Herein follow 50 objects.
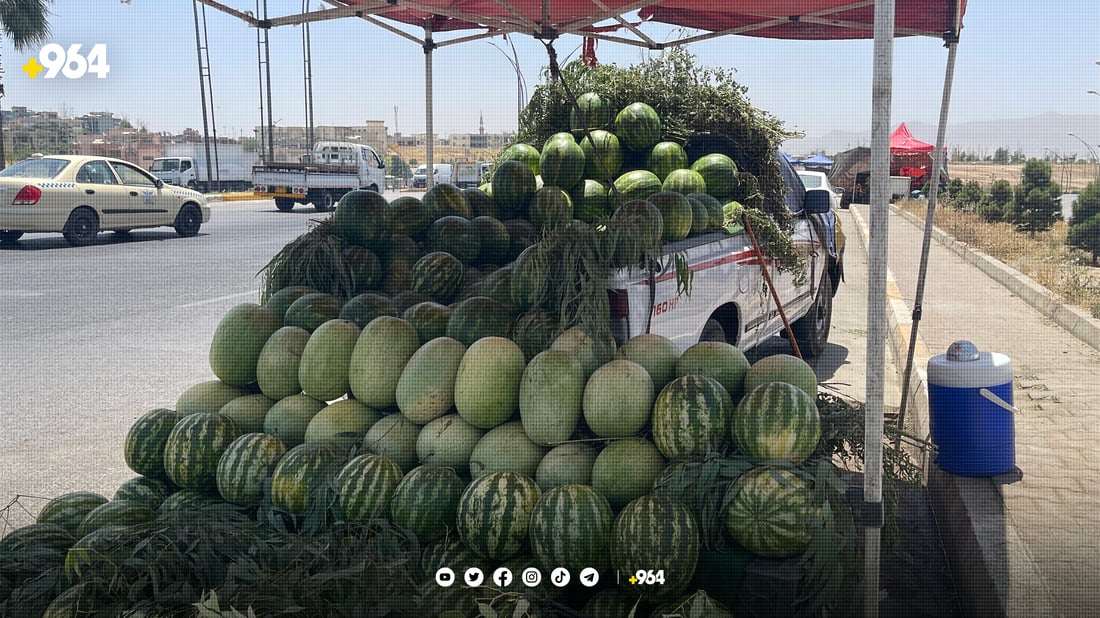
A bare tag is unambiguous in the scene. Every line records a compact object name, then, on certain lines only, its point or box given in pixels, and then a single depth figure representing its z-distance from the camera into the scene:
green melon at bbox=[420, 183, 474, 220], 5.05
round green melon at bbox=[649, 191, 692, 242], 4.55
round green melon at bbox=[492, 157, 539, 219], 5.27
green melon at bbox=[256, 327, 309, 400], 3.63
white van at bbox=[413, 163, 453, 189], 43.07
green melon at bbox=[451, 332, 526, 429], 3.21
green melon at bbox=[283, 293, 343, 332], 3.90
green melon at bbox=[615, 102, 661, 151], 6.01
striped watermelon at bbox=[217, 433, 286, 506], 3.11
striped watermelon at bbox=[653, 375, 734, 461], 2.93
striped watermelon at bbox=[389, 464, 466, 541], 2.85
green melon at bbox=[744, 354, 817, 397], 3.20
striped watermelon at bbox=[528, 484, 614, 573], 2.66
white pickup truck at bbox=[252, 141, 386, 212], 26.20
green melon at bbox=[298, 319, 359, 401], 3.52
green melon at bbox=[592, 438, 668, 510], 2.92
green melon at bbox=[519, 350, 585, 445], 3.11
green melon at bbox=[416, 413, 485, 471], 3.18
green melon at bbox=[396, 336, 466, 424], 3.31
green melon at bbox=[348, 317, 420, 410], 3.46
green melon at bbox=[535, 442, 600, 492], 3.02
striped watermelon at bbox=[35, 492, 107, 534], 3.07
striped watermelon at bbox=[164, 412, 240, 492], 3.25
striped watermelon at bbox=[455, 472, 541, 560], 2.73
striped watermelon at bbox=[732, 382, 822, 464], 2.89
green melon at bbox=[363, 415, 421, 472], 3.23
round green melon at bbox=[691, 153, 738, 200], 5.64
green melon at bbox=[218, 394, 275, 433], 3.54
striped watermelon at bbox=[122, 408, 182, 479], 3.40
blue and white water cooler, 4.17
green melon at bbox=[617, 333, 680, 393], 3.34
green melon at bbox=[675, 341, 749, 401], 3.24
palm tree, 26.59
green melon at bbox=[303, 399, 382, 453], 3.27
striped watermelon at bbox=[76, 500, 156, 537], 2.93
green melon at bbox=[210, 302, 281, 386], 3.75
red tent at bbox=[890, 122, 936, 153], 29.58
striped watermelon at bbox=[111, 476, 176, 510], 3.29
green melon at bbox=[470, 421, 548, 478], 3.10
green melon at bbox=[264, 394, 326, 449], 3.41
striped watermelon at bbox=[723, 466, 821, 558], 2.63
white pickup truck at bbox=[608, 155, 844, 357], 4.11
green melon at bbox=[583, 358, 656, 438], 3.06
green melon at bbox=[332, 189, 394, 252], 4.57
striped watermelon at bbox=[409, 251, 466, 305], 4.27
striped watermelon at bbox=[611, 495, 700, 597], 2.56
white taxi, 14.89
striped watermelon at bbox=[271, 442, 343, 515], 2.97
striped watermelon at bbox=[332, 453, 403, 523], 2.90
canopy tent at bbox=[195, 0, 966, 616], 2.84
